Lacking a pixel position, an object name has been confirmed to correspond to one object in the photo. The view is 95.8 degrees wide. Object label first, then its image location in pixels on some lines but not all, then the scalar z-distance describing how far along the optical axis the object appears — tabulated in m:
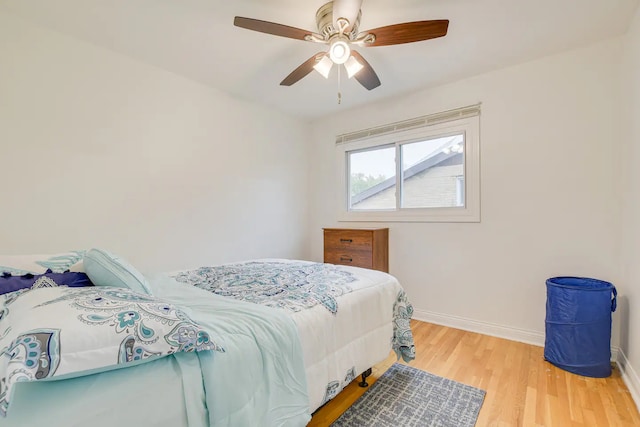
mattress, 1.30
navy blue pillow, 1.25
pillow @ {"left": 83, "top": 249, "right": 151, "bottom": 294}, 1.21
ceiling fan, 1.62
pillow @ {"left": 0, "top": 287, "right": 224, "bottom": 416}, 0.63
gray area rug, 1.52
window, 2.81
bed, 0.71
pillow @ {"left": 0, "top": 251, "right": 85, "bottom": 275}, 1.43
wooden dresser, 3.03
